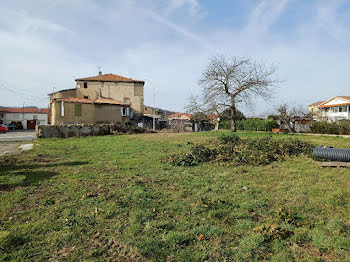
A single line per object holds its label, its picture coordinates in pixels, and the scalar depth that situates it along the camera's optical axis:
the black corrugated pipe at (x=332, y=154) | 7.43
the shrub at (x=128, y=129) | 23.62
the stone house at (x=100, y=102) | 30.14
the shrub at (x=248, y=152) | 8.41
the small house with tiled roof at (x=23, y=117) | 55.06
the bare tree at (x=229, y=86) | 22.38
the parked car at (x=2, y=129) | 30.03
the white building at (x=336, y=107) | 42.13
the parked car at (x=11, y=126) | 45.58
